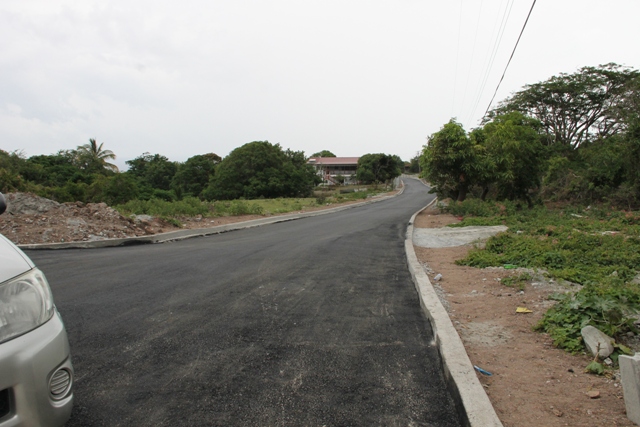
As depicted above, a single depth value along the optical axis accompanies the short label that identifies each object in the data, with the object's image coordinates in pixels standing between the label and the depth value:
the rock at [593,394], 2.78
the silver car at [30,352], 1.78
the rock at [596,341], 3.30
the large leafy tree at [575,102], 33.38
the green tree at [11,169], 20.41
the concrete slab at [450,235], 11.44
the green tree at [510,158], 20.41
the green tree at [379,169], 80.56
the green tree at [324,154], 130.38
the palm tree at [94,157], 53.16
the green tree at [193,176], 61.59
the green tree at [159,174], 68.00
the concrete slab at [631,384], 2.37
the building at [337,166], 103.06
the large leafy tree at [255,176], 53.16
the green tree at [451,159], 19.95
